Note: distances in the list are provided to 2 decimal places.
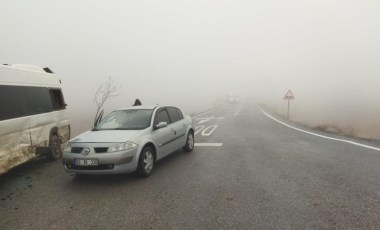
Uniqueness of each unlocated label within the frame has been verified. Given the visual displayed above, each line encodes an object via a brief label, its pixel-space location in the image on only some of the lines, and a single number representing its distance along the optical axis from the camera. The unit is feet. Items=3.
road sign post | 76.02
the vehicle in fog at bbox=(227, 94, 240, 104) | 201.46
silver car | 21.81
